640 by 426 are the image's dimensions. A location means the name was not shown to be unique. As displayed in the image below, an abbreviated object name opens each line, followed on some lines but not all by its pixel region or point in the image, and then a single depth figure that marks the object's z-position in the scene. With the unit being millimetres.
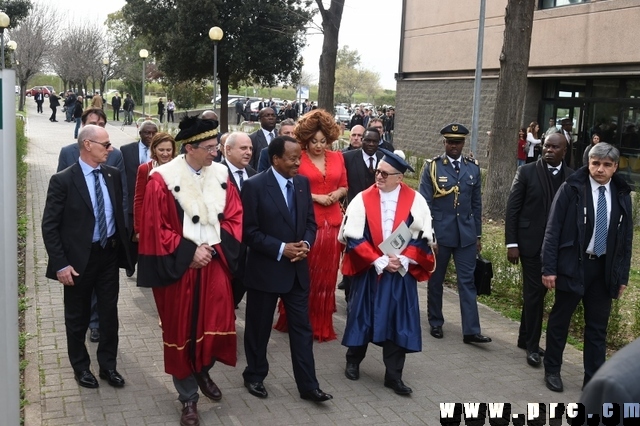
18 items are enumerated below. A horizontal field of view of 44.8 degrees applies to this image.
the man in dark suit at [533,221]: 6918
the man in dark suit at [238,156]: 7316
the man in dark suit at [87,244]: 5797
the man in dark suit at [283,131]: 8031
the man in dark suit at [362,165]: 8633
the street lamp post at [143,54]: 31591
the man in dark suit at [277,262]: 5824
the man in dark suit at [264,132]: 10109
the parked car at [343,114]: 52669
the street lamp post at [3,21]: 28312
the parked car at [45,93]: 78738
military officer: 7473
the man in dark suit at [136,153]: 8594
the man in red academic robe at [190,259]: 5305
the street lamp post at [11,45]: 39584
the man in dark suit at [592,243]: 6070
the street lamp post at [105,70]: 52425
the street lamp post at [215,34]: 24723
